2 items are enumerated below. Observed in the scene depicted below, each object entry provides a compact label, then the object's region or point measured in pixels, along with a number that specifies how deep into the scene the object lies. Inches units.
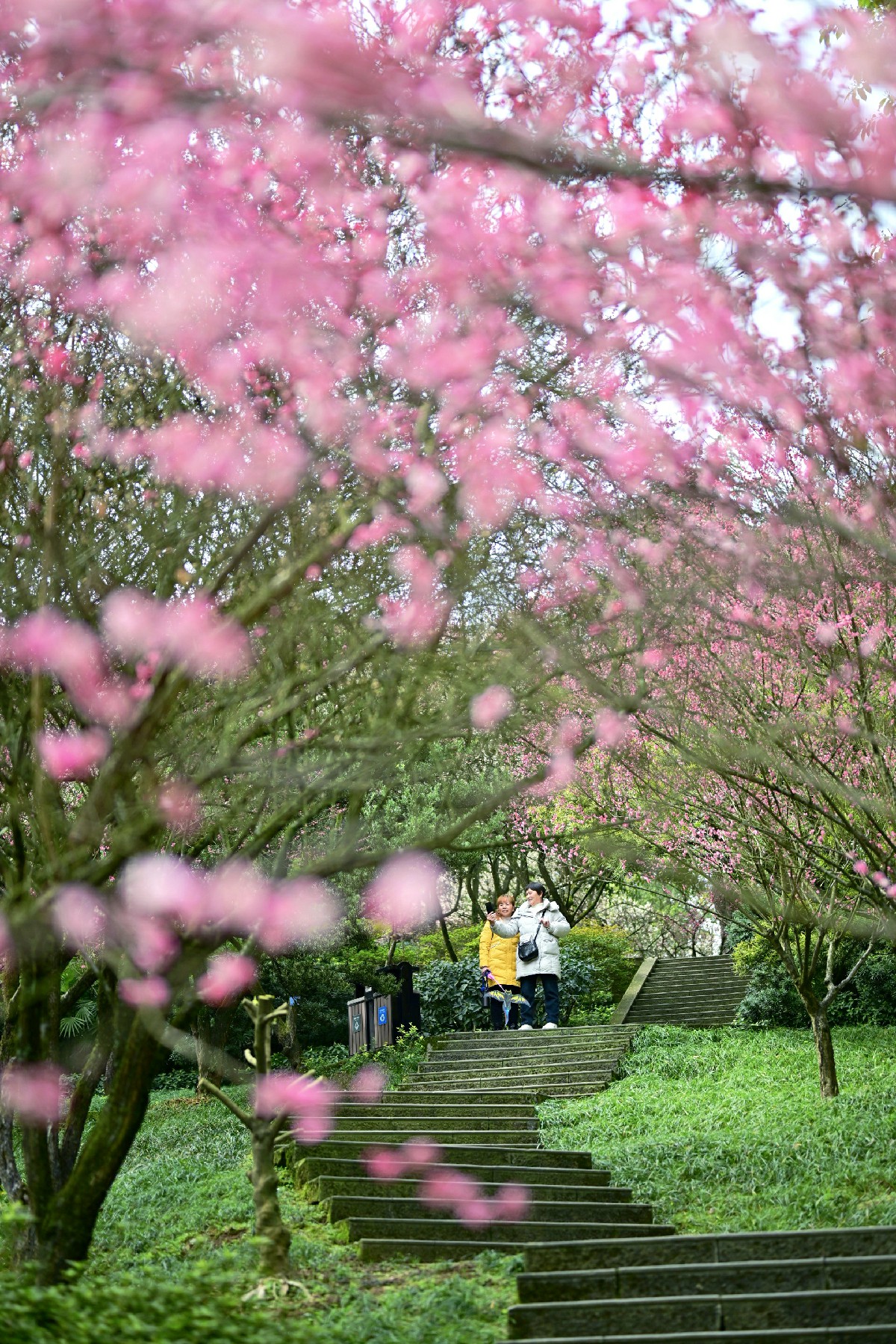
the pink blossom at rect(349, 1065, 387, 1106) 538.3
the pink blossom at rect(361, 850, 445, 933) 355.9
